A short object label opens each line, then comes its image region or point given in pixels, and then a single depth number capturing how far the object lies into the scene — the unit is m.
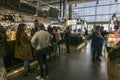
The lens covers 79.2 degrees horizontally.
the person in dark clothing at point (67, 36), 3.64
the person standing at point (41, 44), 1.92
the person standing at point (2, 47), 1.54
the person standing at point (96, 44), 3.01
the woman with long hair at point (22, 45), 2.03
